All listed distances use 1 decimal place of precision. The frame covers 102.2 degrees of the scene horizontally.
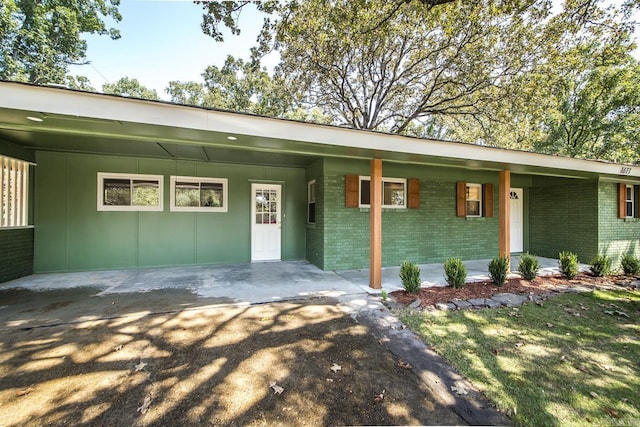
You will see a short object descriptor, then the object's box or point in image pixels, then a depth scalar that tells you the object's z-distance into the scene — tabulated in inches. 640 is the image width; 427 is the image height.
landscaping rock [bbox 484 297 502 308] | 153.5
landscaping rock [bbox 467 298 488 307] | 153.3
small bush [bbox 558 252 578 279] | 208.7
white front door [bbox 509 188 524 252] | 317.4
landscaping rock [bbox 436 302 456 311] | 147.6
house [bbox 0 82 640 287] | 157.2
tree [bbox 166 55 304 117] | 518.9
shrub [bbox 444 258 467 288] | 176.1
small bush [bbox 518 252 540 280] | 200.5
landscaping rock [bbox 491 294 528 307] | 157.1
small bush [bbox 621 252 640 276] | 231.9
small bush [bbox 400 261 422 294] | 164.7
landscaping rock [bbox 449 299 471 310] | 150.7
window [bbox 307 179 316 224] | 260.8
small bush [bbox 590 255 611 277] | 220.7
